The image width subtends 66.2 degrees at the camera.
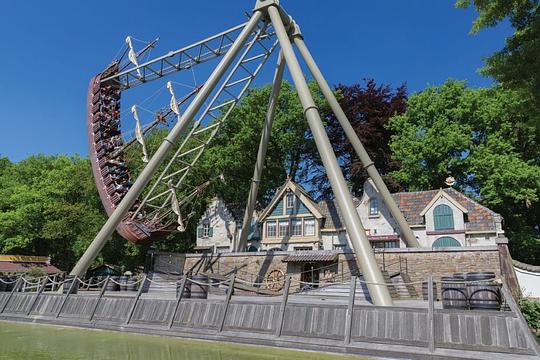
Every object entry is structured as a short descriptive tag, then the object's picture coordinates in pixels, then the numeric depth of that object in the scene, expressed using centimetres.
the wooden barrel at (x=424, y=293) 1794
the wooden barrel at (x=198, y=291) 1536
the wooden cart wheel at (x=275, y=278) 2447
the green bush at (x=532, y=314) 1223
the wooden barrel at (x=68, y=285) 1780
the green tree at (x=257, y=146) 4284
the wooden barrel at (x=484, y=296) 1037
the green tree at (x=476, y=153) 3172
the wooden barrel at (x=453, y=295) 1091
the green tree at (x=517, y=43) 1183
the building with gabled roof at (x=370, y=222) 2809
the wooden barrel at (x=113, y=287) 2395
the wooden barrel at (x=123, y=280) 2423
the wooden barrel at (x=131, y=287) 2331
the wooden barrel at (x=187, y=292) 1577
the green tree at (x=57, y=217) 3934
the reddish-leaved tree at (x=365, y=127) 4166
